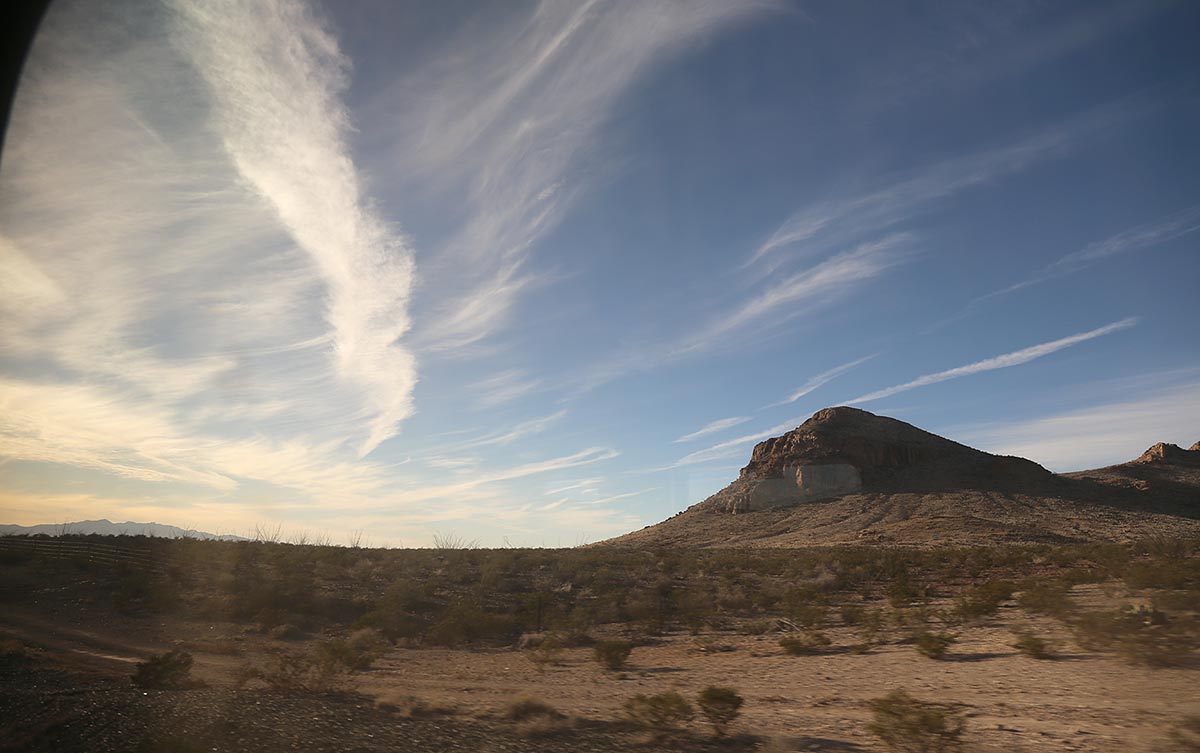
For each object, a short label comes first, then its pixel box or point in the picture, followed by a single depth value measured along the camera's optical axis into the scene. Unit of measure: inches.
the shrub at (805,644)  649.6
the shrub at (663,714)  369.4
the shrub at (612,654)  605.3
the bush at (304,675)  446.9
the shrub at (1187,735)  280.5
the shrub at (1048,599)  616.6
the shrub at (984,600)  736.3
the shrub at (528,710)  386.3
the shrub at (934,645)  568.1
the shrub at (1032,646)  512.6
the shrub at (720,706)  375.6
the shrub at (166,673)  385.8
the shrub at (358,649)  522.0
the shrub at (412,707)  380.8
